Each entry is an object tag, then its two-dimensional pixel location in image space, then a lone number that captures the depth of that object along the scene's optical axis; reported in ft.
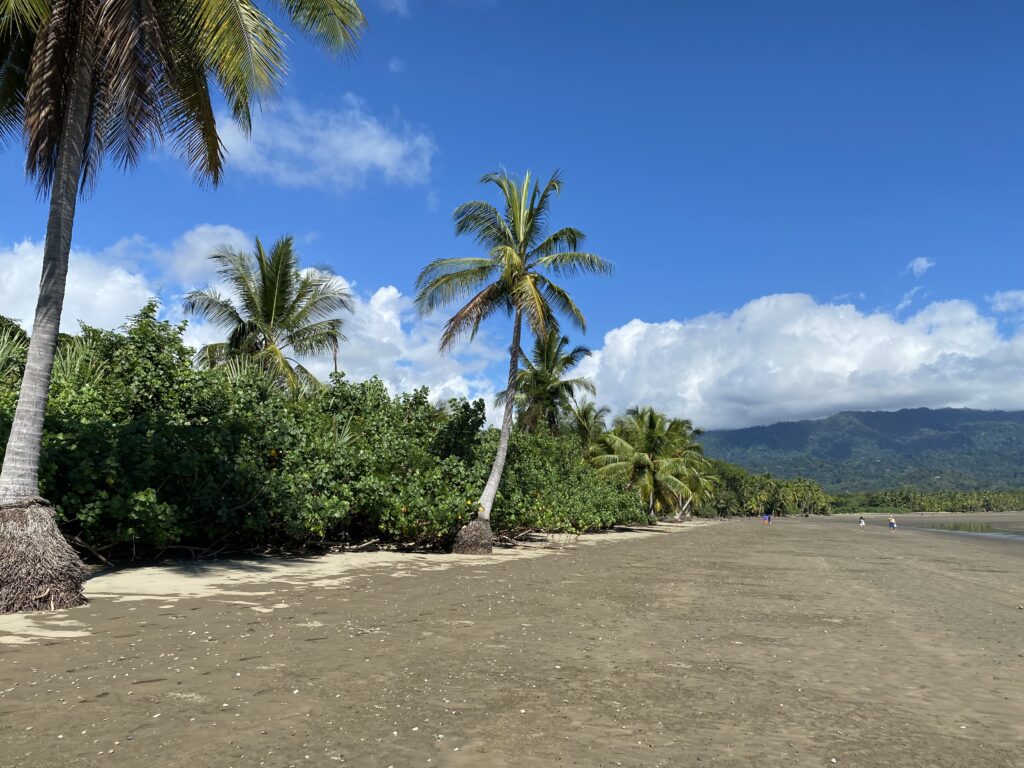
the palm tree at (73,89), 24.57
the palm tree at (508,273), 62.49
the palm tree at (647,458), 145.59
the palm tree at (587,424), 157.38
